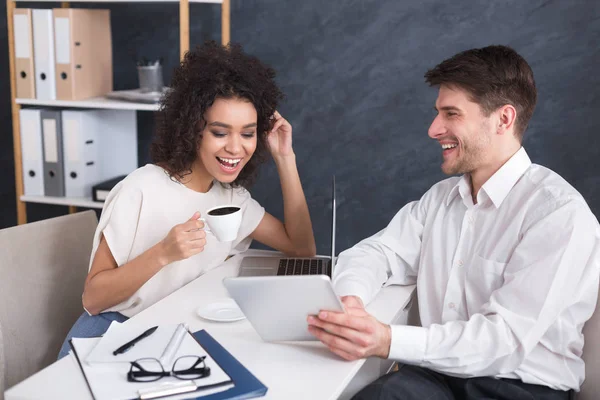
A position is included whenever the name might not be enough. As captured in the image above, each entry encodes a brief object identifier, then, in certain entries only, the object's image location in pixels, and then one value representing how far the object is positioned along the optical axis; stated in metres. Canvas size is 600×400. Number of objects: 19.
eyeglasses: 1.20
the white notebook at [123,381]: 1.15
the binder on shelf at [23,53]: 2.92
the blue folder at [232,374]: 1.17
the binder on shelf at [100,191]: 3.00
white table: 1.20
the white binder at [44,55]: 2.89
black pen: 1.29
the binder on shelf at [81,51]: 2.89
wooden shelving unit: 2.81
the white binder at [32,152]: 2.99
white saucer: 1.53
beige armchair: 1.83
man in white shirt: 1.43
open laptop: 1.96
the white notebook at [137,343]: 1.26
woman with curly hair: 1.77
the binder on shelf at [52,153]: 2.97
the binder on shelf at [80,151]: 2.96
